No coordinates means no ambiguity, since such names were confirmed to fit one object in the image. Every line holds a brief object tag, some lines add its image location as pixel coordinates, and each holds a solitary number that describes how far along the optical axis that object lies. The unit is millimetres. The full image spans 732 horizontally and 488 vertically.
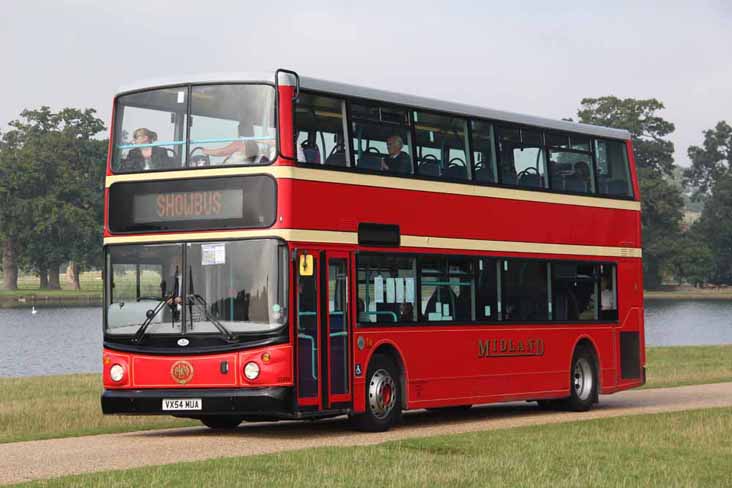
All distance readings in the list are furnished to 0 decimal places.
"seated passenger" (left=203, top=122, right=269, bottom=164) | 17609
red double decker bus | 17500
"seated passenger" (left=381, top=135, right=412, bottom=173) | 19570
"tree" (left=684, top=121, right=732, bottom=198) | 177000
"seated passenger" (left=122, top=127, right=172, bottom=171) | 18016
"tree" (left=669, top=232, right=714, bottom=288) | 137625
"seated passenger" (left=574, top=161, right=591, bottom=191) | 23812
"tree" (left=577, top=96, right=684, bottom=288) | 137625
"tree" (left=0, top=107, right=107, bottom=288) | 126812
